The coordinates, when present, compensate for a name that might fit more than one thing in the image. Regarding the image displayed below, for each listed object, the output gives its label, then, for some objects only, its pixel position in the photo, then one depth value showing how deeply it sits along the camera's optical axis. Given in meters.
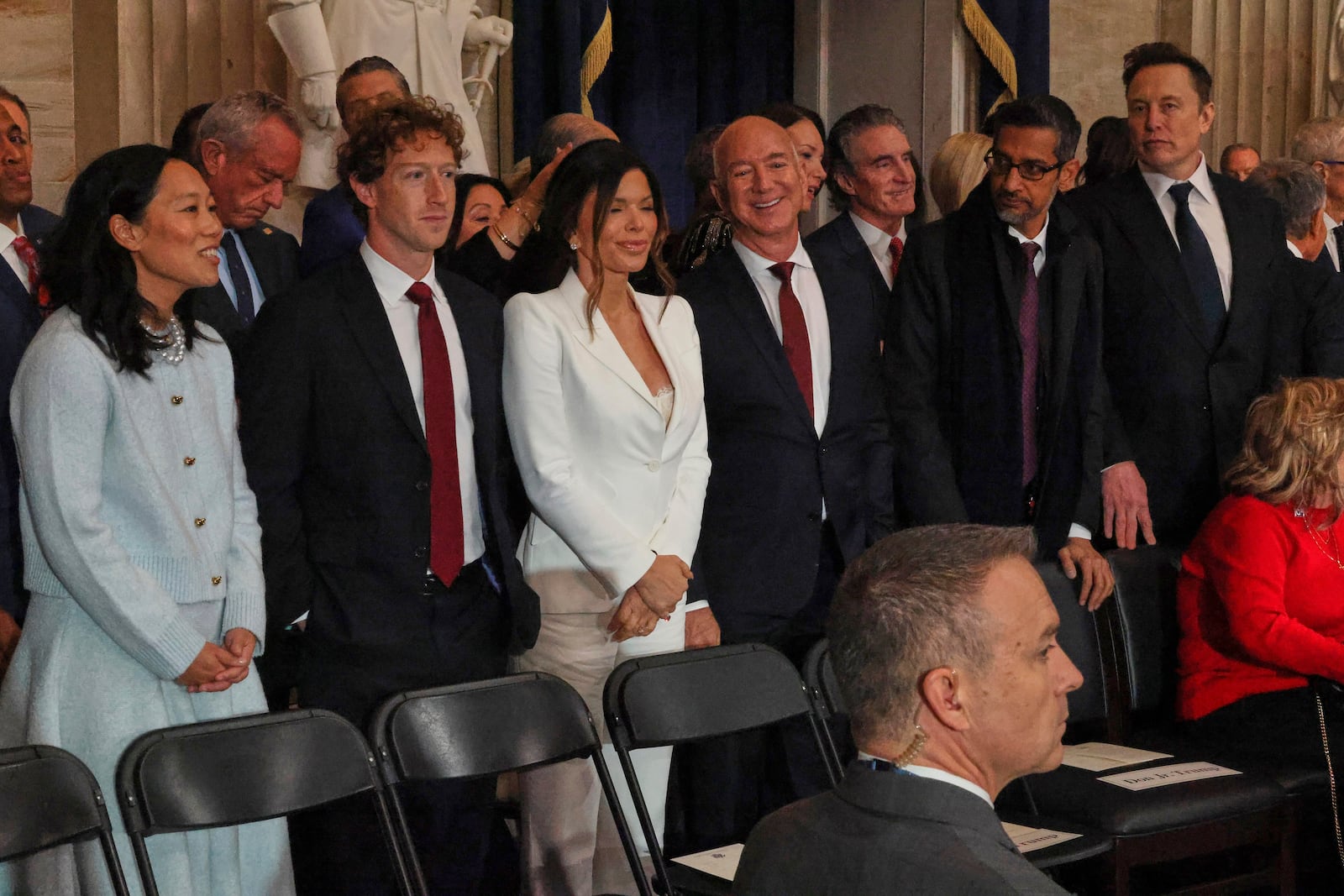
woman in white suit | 3.41
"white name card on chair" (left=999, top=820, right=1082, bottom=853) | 3.07
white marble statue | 5.46
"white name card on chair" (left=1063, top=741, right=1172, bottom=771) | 3.75
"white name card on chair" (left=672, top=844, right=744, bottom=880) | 2.86
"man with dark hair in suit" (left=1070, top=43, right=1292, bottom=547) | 4.38
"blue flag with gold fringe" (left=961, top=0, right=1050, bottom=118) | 7.53
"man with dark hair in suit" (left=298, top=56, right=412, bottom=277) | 3.99
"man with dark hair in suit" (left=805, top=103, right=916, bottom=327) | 4.60
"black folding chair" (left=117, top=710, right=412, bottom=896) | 2.54
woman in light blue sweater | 2.80
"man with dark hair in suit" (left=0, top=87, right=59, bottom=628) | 3.27
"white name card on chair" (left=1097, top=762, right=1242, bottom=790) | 3.58
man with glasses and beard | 4.09
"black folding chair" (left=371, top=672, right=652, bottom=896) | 2.82
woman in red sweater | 3.87
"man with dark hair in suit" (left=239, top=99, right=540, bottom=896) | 3.19
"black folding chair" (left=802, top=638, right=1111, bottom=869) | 3.14
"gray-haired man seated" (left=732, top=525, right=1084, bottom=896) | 1.90
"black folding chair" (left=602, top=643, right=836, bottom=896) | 3.02
